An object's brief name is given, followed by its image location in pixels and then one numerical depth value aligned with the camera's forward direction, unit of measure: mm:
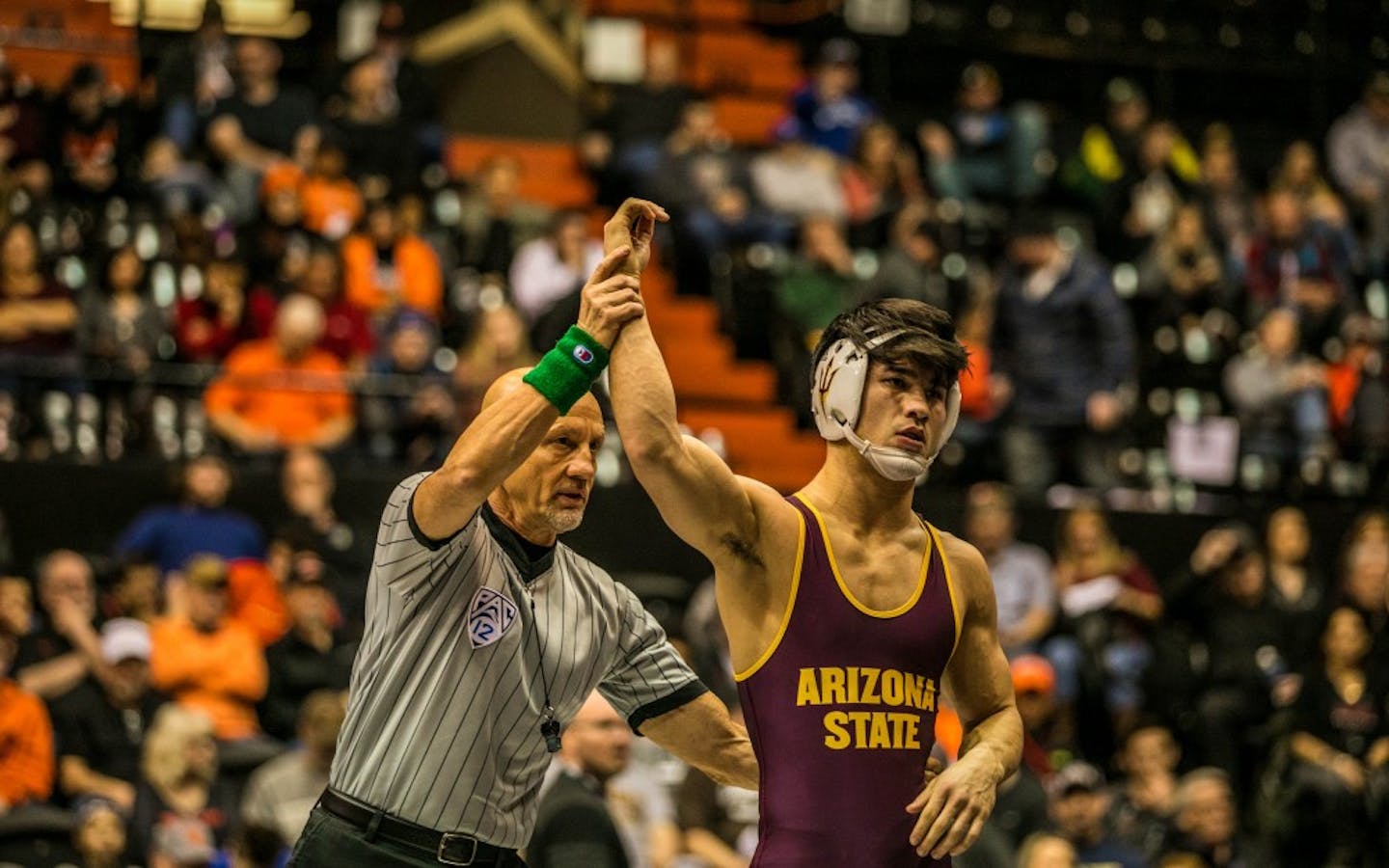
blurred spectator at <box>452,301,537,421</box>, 13648
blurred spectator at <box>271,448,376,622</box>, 12312
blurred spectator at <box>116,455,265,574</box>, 12359
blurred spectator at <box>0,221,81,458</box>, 13195
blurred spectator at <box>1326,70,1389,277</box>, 19750
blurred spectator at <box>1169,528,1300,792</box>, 12969
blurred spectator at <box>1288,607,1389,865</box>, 12203
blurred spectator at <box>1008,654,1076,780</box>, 11453
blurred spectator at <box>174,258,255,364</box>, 13820
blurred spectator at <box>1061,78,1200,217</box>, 18547
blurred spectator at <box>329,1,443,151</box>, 17047
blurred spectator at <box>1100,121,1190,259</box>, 17875
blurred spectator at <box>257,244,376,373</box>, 14117
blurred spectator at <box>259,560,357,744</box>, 11602
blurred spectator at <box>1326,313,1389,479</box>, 16125
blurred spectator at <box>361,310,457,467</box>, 13602
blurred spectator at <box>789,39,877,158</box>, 18281
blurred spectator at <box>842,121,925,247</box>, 16969
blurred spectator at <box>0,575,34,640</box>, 11070
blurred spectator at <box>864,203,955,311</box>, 15273
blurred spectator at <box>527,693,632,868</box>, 8430
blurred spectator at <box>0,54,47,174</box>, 14906
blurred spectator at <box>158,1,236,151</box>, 15672
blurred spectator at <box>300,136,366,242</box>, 15250
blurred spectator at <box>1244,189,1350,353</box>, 17453
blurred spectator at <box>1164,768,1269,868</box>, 11383
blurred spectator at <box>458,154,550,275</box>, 15734
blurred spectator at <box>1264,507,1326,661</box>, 13719
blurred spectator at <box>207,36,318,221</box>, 15242
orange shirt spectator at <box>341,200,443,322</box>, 14742
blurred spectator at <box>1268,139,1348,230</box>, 18656
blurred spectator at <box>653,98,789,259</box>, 16422
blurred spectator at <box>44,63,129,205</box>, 14789
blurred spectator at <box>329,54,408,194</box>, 16375
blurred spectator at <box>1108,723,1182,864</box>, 11391
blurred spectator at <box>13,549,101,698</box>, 11195
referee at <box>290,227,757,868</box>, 5422
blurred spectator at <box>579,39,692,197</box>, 17250
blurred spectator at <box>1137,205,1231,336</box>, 16969
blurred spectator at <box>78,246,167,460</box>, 13359
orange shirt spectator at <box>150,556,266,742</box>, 11445
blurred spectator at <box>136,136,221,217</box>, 14734
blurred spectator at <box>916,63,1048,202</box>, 18594
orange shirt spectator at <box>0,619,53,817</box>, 10641
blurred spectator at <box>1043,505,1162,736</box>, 12797
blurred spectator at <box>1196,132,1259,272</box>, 18234
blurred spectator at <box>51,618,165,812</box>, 10891
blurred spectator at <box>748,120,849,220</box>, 17016
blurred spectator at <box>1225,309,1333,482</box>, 15938
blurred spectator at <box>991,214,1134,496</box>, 15516
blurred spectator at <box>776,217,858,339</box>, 15641
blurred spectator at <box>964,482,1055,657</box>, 13211
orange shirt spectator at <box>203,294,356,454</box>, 13492
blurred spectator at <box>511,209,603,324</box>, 15000
